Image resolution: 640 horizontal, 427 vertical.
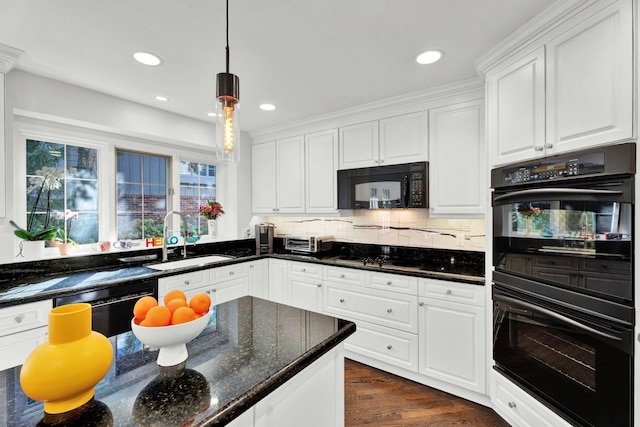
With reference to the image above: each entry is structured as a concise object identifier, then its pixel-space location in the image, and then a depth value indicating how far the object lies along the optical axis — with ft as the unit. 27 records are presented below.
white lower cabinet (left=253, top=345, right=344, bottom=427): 3.29
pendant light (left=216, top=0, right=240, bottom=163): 3.79
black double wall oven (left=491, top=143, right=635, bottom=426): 4.34
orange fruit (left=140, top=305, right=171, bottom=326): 3.13
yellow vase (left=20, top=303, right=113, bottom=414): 2.33
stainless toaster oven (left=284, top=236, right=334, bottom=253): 11.10
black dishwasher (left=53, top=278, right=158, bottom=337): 6.84
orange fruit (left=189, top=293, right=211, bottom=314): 3.47
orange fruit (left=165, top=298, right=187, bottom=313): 3.36
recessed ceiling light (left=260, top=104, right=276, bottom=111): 9.66
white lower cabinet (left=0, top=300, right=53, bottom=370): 5.89
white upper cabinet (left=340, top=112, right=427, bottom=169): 8.80
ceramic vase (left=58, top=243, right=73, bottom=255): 8.38
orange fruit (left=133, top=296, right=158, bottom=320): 3.33
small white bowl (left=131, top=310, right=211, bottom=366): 3.09
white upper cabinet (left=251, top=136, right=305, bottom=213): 11.57
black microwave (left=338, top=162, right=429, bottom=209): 8.67
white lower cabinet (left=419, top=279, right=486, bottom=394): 7.22
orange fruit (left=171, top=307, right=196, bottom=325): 3.18
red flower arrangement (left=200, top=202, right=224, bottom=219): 11.76
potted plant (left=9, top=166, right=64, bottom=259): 7.64
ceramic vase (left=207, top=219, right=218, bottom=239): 12.26
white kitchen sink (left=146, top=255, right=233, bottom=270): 9.50
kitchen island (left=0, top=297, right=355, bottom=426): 2.60
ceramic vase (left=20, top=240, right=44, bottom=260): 7.62
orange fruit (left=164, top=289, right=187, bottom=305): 3.61
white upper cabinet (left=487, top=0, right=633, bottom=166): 4.30
